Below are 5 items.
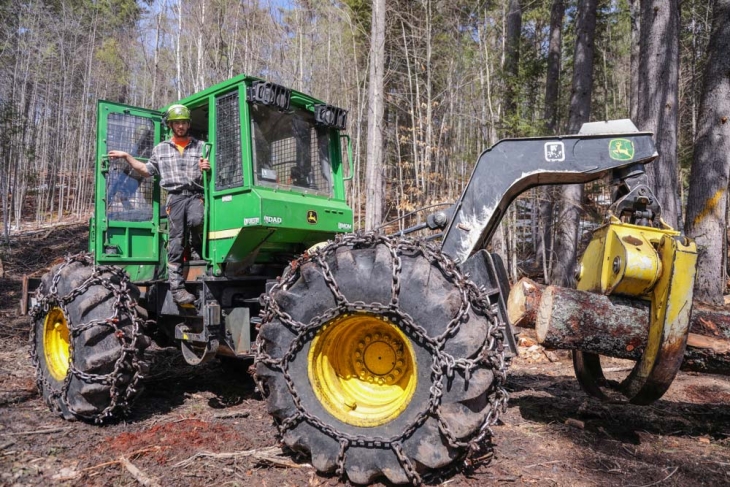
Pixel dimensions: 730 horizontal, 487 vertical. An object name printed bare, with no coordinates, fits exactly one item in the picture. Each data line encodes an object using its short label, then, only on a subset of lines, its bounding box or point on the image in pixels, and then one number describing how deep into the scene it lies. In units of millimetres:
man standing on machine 4805
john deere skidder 3180
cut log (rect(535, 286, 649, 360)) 3564
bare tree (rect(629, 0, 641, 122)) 16898
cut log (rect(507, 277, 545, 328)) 4059
